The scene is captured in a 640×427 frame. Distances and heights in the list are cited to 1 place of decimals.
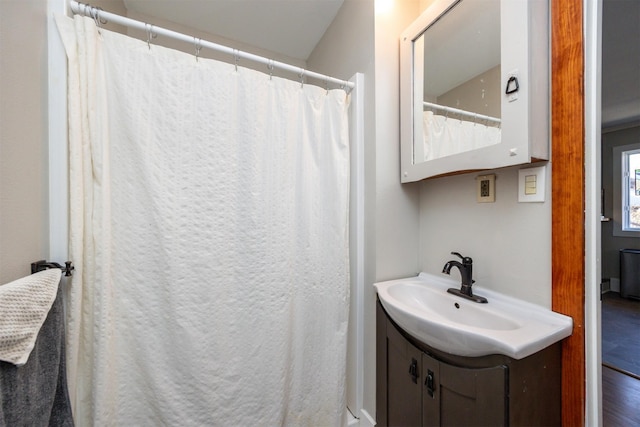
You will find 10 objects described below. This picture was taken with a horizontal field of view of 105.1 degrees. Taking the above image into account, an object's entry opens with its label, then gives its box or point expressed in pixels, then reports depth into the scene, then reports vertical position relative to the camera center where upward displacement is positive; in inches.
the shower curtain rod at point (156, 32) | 34.2 +27.9
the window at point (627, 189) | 129.1 +12.3
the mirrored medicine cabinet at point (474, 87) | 31.4 +20.0
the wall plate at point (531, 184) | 33.0 +3.9
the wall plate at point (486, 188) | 39.5 +4.0
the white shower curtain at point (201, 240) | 34.6 -4.4
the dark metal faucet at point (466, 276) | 40.0 -10.4
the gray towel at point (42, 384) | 21.0 -16.2
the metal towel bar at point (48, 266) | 29.3 -6.3
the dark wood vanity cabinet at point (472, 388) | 27.3 -22.2
